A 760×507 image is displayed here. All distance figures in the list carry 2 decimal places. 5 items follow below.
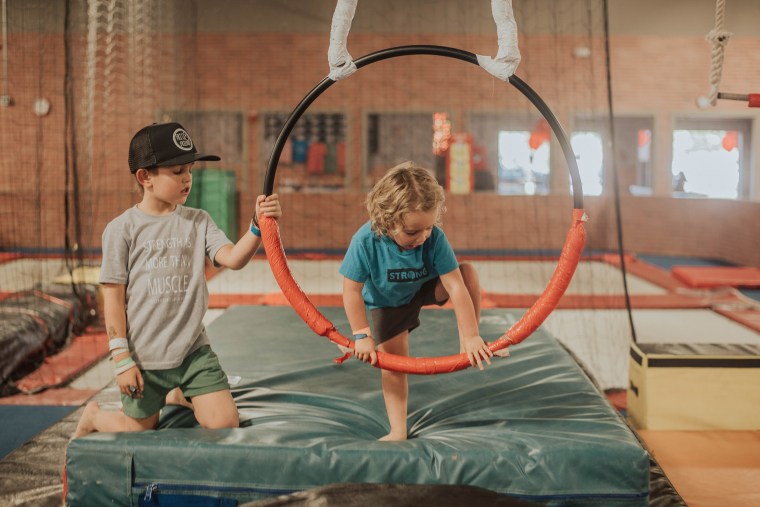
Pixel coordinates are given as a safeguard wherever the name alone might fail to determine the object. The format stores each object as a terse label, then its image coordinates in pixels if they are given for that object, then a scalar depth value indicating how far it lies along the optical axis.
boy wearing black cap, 1.84
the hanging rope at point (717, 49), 2.39
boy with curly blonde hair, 1.78
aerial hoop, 1.82
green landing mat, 1.70
